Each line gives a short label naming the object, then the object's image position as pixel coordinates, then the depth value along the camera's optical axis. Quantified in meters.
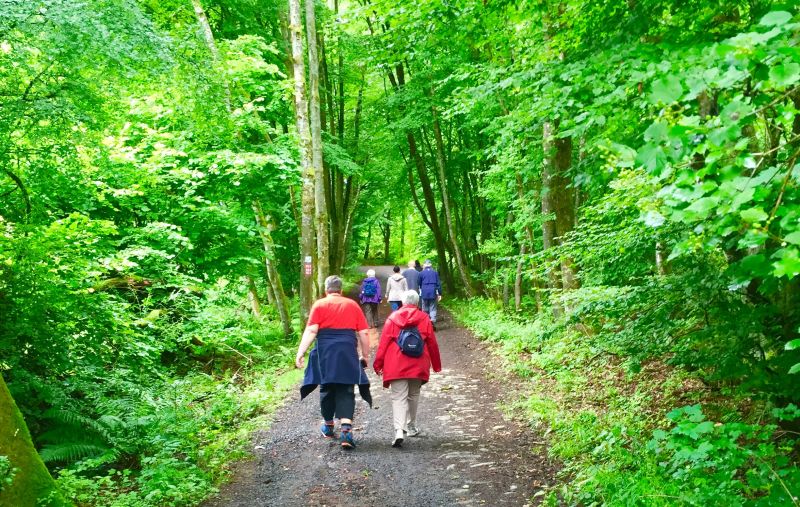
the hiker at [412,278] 15.69
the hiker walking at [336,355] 6.78
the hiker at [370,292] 16.16
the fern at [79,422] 5.86
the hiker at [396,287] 14.95
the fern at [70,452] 5.50
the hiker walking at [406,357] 6.92
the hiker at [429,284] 15.64
